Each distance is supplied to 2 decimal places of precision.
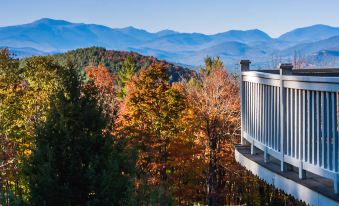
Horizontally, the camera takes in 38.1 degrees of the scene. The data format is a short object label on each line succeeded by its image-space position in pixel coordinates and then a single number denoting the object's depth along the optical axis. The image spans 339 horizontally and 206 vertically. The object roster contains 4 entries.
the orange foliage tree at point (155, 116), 23.39
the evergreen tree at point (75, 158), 10.56
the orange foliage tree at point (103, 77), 40.88
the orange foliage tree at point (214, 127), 24.81
